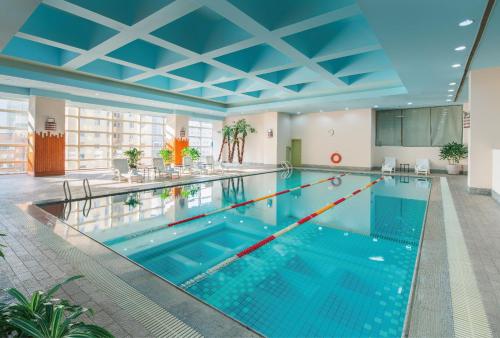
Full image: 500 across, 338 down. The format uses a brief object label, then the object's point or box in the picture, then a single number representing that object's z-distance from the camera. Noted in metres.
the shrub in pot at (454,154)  12.38
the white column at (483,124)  7.02
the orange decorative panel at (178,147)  15.64
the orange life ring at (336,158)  15.36
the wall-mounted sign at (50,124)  10.81
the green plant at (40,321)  1.02
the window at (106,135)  14.34
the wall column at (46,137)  10.55
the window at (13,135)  11.91
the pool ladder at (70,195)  6.55
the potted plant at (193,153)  12.96
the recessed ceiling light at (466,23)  4.33
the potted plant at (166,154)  12.33
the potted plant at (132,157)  10.80
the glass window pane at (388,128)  14.44
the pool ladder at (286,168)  13.44
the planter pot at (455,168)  12.49
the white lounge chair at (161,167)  10.80
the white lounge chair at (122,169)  9.66
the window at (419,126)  13.15
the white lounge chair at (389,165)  13.65
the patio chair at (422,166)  12.91
